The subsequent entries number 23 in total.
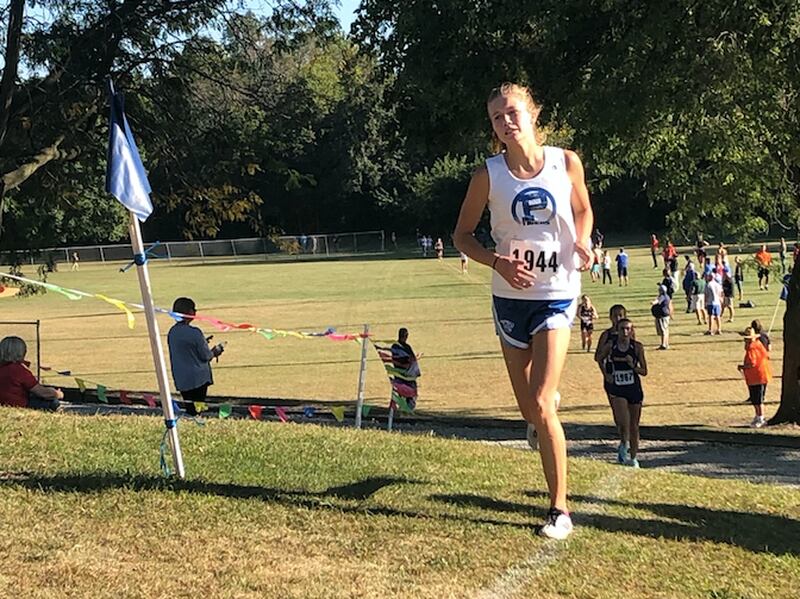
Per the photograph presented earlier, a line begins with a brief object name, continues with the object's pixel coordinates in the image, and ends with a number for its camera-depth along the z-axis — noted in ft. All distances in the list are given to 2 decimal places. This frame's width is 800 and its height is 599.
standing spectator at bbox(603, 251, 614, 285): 146.49
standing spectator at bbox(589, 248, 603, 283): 155.29
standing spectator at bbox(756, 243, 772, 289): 66.74
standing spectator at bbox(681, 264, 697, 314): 104.99
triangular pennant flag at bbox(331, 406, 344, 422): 38.68
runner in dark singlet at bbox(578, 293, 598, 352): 81.51
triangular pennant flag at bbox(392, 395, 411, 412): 44.12
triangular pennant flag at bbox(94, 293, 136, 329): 22.67
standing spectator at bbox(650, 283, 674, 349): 79.97
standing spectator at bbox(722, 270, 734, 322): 99.86
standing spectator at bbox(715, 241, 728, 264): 103.76
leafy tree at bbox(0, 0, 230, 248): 46.73
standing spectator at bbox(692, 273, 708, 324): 96.74
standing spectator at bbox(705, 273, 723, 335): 88.02
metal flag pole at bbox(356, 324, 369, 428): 41.90
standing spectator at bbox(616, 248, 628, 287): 141.79
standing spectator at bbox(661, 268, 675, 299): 94.97
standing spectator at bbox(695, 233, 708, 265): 109.40
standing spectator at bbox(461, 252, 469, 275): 191.21
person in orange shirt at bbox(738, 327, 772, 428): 51.70
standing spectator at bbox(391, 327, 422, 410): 50.21
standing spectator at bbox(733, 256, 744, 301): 111.70
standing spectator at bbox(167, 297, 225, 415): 41.45
